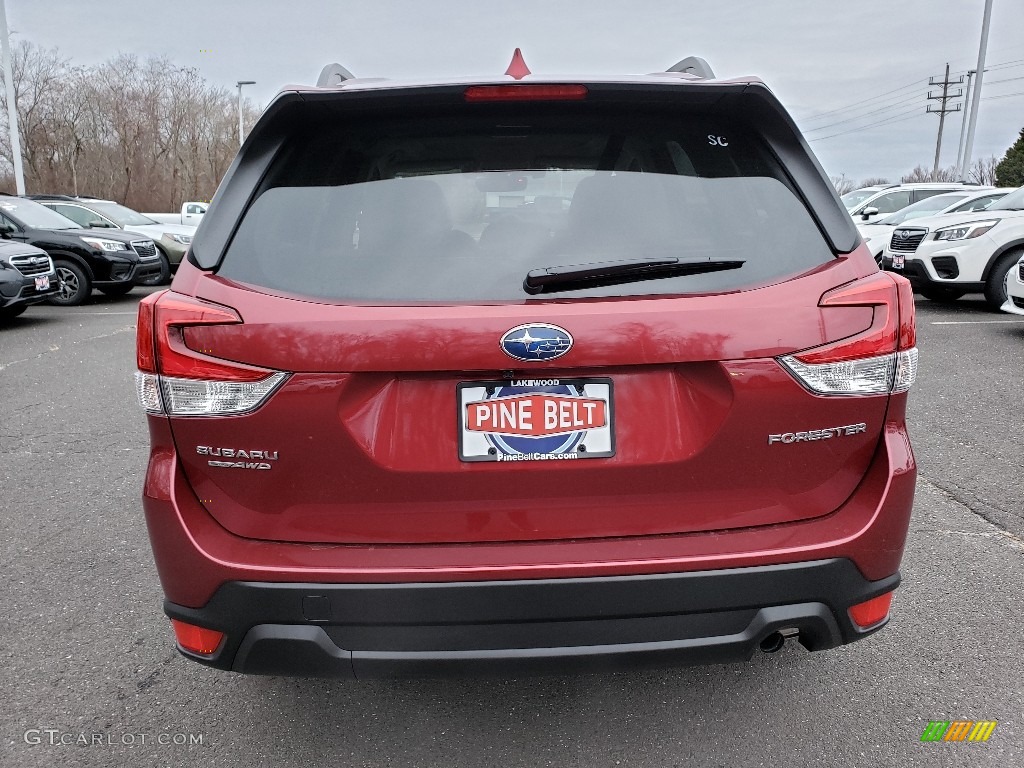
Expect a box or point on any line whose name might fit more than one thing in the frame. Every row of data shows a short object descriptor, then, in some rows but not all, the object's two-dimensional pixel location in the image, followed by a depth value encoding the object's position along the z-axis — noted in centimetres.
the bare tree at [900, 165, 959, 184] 5975
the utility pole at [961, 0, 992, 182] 2717
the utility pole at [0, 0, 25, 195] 2238
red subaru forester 172
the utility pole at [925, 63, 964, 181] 5553
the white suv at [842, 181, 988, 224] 1577
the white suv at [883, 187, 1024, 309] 1028
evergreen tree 5156
